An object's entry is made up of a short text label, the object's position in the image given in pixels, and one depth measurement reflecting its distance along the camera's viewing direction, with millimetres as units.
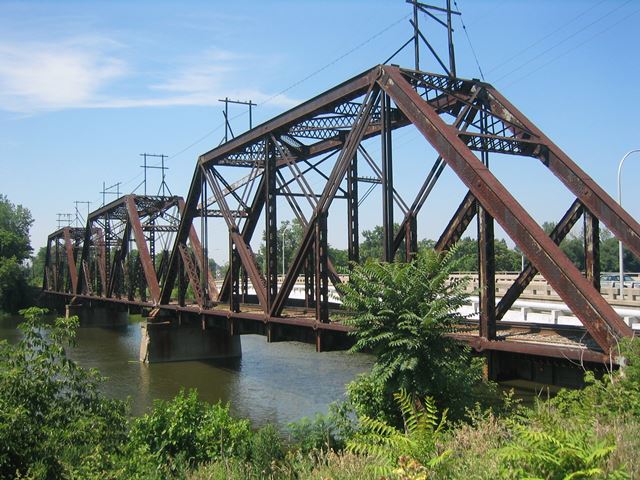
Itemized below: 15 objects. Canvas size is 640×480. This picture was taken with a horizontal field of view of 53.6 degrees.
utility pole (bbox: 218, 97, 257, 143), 38750
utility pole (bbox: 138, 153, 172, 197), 68350
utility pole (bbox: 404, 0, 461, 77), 17438
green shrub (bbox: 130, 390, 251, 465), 12211
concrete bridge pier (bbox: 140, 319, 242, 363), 34094
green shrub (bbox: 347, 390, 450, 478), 5180
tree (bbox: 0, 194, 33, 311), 75875
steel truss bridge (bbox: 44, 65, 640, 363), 12227
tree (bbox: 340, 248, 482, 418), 11188
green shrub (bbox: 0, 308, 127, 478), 8297
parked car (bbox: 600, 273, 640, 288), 38141
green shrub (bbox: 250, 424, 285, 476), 10806
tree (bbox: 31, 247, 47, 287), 149375
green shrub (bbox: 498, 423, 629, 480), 4914
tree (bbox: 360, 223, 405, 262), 107519
